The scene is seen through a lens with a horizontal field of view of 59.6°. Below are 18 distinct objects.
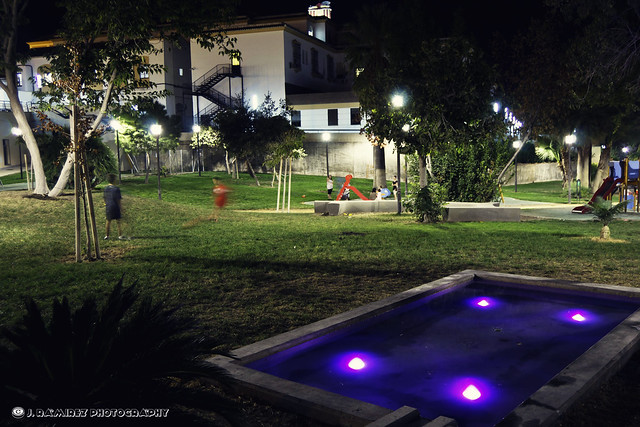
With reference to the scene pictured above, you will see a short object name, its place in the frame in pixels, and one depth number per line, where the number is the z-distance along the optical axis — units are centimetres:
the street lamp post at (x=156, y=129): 2747
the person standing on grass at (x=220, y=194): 1533
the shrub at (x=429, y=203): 1758
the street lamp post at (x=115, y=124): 2753
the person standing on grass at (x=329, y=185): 2872
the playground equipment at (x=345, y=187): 2456
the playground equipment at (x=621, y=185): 2262
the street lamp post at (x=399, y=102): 1670
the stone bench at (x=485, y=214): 1853
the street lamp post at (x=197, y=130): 4200
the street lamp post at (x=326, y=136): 3975
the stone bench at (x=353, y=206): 2109
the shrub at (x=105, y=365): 295
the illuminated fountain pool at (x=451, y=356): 450
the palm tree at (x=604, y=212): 1351
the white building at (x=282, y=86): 4469
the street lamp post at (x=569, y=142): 2876
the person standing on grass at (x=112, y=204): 1355
